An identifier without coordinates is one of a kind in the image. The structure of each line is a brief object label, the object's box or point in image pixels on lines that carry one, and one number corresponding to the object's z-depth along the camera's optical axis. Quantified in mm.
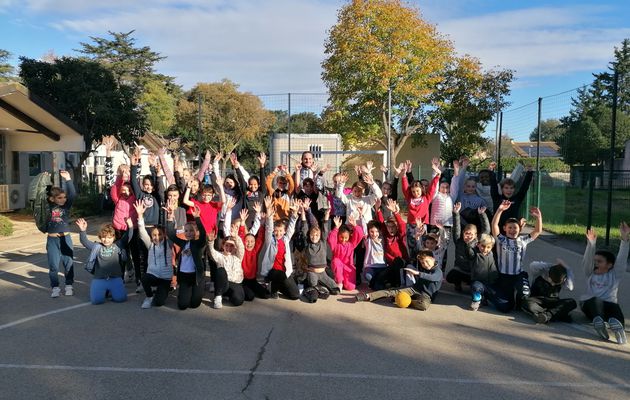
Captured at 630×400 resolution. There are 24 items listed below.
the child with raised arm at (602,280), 5266
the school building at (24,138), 15125
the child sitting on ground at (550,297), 5562
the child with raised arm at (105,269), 6203
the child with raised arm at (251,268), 6422
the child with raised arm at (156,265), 6138
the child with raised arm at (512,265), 5965
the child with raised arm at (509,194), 7039
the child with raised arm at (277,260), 6395
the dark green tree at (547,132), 15956
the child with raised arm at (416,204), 7172
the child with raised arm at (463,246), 6371
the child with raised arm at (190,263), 6016
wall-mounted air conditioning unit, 15953
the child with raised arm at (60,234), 6520
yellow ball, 6102
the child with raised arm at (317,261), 6637
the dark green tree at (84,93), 17922
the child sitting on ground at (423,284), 6230
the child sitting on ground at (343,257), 6852
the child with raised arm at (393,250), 6738
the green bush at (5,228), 12031
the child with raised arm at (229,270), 6113
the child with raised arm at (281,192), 7289
